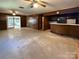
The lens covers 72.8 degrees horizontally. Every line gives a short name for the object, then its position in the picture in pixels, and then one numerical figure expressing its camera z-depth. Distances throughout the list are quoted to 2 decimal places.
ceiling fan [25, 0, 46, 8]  2.95
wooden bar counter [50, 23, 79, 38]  3.47
